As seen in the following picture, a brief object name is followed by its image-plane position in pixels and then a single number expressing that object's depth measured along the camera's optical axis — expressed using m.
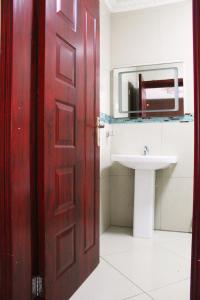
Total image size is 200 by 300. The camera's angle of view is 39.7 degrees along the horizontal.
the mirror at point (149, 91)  3.03
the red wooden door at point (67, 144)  1.43
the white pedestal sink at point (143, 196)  2.79
